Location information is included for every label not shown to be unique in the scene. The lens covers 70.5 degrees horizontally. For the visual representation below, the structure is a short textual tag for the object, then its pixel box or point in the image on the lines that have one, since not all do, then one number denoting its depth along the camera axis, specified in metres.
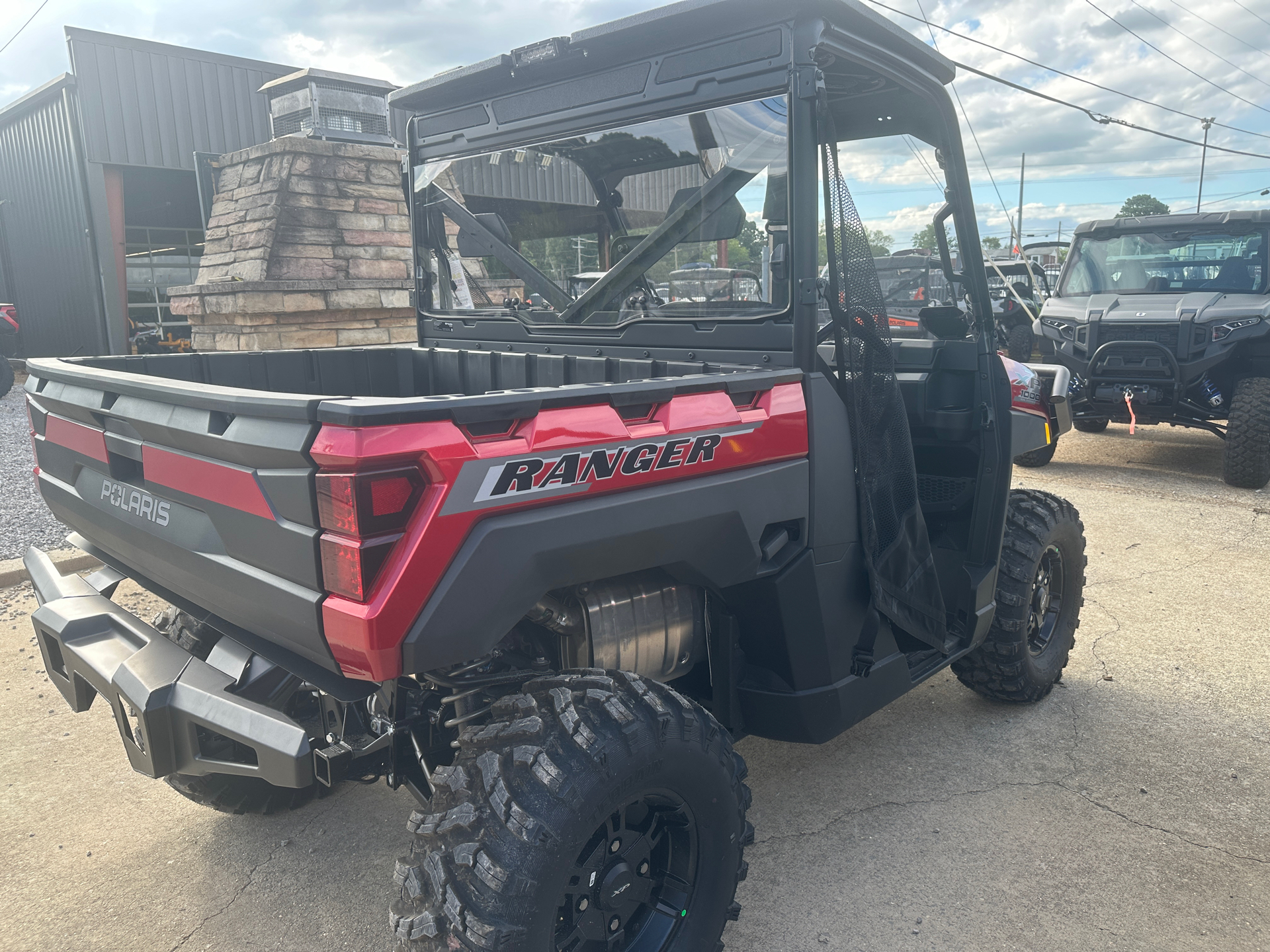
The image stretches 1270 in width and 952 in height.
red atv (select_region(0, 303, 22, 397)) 11.75
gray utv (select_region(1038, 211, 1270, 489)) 7.76
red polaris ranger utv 1.75
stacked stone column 8.22
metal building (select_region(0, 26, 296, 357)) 13.19
